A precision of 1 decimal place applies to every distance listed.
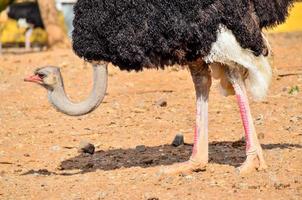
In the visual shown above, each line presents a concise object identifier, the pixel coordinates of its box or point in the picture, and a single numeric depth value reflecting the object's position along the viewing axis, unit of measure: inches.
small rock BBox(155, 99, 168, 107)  821.9
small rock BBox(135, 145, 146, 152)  641.4
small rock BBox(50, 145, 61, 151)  663.8
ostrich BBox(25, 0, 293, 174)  511.2
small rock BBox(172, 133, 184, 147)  652.1
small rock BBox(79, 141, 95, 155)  645.9
